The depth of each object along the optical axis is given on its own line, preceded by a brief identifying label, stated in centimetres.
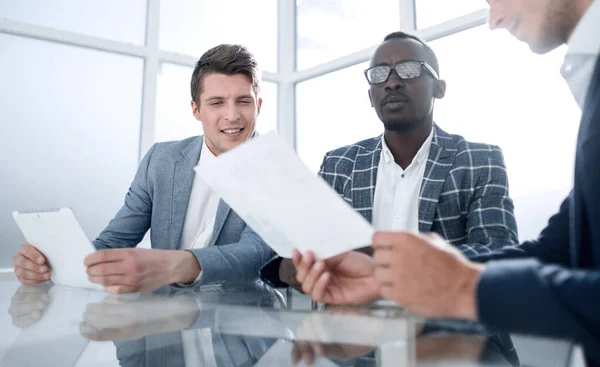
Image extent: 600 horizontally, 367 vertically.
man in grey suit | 176
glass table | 62
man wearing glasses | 152
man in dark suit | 49
